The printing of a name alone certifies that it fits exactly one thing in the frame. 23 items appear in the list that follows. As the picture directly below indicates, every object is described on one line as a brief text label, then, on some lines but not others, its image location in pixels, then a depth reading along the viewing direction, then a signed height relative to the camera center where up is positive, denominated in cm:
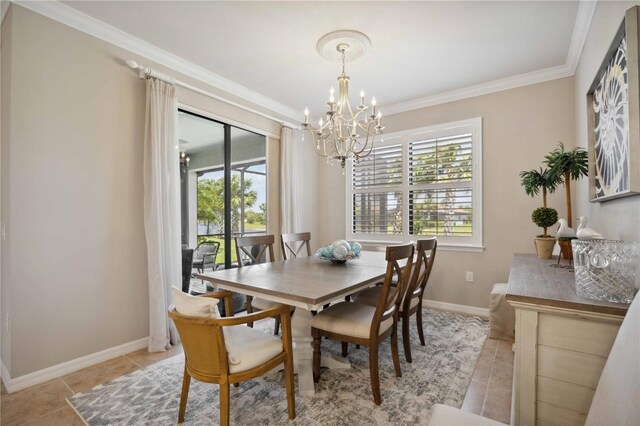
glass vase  99 -20
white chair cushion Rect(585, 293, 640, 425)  59 -38
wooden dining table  169 -43
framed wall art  121 +47
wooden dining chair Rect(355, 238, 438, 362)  223 -67
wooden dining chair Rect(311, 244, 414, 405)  181 -70
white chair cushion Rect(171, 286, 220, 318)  139 -42
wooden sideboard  98 -48
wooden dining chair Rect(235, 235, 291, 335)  244 -39
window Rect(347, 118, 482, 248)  356 +36
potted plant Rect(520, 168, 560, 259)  199 -2
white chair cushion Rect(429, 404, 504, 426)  92 -65
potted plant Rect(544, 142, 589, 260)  188 +30
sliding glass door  318 +40
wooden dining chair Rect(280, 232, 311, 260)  314 -25
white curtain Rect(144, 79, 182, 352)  256 +10
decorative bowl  251 -32
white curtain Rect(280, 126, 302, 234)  406 +48
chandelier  235 +93
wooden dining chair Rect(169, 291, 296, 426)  137 -70
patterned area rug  169 -115
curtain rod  257 +131
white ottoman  268 -94
